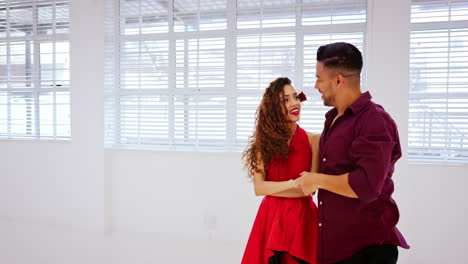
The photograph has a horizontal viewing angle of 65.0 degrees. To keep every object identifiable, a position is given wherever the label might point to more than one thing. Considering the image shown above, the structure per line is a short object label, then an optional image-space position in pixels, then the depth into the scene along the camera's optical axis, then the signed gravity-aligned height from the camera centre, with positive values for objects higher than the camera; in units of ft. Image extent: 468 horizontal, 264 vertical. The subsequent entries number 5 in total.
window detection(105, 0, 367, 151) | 12.41 +2.09
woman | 5.58 -0.93
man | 4.40 -0.66
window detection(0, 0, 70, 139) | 15.62 +2.05
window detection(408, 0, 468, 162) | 11.46 +1.28
